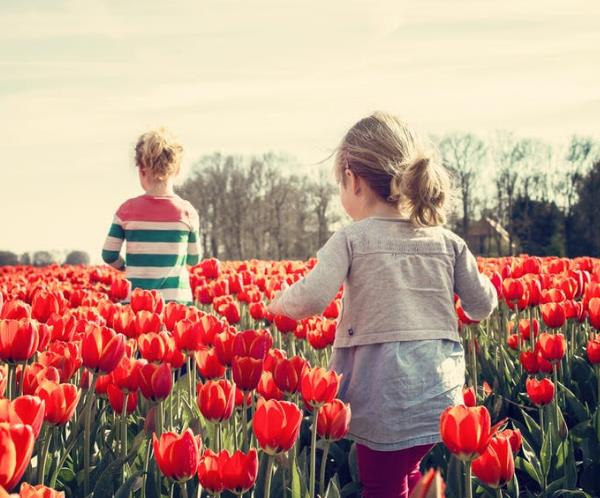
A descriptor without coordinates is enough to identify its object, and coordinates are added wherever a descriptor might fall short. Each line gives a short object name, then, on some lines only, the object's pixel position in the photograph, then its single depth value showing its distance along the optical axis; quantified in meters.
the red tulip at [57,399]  2.64
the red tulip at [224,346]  3.24
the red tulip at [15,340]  3.03
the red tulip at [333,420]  2.97
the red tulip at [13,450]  1.64
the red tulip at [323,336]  4.44
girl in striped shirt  6.54
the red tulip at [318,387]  2.91
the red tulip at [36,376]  2.86
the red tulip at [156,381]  2.96
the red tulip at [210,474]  2.36
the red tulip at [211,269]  7.21
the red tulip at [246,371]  3.04
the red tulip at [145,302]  4.43
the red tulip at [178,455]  2.33
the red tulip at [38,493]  1.72
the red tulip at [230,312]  5.06
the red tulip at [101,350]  3.03
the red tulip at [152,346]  3.41
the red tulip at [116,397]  3.36
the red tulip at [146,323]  3.89
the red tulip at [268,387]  3.27
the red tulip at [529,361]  4.58
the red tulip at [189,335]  3.62
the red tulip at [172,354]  3.49
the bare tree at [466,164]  51.31
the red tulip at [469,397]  3.66
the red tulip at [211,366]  3.35
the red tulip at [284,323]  4.60
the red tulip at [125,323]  3.93
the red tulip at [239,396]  3.27
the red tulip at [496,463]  2.73
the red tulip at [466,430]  2.50
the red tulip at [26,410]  2.06
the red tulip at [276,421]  2.49
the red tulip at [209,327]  3.65
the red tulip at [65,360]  3.21
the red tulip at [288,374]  3.17
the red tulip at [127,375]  3.11
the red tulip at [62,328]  3.72
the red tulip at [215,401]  2.80
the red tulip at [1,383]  2.58
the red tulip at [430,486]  1.08
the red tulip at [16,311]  3.65
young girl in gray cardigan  3.47
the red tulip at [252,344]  3.14
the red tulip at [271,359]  3.27
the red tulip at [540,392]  3.96
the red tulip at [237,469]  2.37
